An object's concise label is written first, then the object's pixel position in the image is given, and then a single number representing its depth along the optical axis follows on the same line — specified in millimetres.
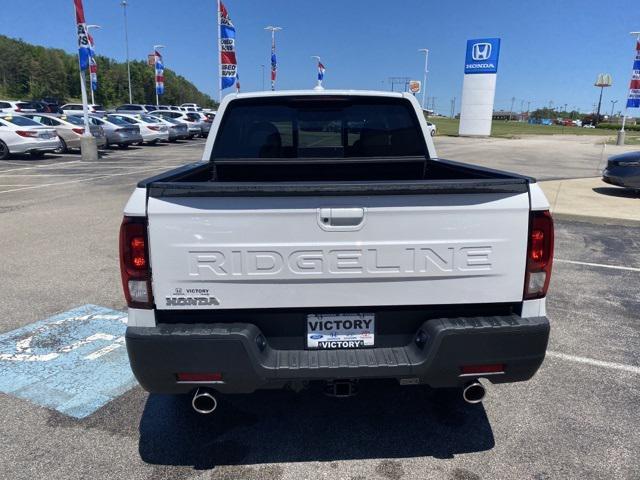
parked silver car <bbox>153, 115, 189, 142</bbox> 30809
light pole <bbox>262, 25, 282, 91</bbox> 38094
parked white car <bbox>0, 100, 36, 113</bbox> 34691
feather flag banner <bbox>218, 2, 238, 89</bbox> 20391
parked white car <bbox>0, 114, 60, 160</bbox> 19344
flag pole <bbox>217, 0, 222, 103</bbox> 20212
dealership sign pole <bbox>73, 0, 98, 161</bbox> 17828
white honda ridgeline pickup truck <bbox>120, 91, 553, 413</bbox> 2426
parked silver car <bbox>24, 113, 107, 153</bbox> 21938
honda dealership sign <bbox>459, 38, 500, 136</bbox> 46375
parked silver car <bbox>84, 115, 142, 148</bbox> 24538
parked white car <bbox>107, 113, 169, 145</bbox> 27578
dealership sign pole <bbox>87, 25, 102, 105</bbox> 36822
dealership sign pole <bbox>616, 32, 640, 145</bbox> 26969
